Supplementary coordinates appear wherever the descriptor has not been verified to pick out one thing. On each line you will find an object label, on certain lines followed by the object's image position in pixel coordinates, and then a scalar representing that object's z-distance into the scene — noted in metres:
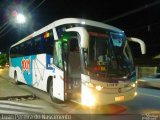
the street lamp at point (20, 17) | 10.70
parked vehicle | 10.24
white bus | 5.24
